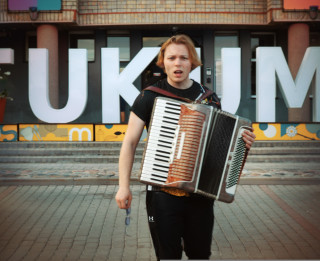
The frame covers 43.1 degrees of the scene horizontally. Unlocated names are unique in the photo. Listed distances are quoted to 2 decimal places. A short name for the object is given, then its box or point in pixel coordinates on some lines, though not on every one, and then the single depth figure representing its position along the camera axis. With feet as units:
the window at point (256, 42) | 47.98
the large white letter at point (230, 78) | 36.06
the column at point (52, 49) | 41.16
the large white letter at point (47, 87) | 36.29
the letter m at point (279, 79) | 36.09
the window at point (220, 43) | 47.73
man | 8.71
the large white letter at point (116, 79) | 36.76
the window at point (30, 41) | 47.42
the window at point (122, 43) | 47.52
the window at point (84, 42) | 47.26
